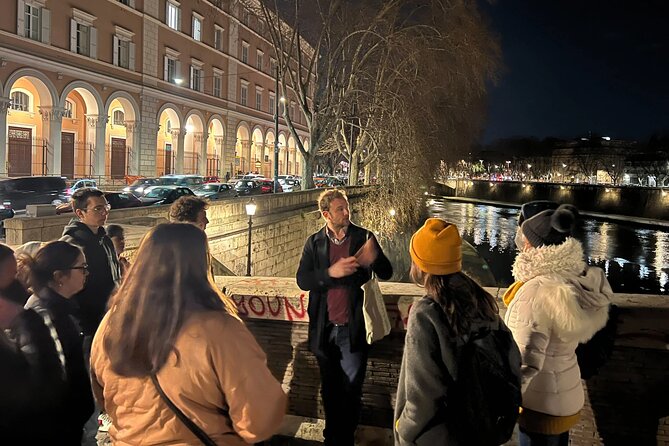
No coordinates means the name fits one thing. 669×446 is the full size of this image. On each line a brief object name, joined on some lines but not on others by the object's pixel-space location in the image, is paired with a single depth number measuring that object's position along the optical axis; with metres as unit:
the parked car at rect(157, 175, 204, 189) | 32.72
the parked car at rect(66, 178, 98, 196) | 27.12
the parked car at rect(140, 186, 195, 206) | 23.09
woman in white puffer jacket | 2.59
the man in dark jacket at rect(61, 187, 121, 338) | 3.80
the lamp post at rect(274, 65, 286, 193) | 34.47
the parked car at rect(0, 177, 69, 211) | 21.11
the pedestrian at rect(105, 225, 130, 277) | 4.67
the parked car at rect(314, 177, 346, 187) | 49.05
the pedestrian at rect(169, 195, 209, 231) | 4.04
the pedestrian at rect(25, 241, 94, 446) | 2.58
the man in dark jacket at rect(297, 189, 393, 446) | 3.71
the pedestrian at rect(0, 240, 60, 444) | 2.40
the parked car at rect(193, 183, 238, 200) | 29.53
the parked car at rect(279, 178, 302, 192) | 46.40
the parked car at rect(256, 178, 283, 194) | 37.76
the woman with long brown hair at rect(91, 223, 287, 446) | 1.79
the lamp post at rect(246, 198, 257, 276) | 15.31
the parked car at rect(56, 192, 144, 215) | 18.28
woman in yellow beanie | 2.17
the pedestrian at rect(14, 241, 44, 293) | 2.89
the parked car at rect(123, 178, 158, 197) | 27.95
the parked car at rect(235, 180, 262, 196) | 34.83
